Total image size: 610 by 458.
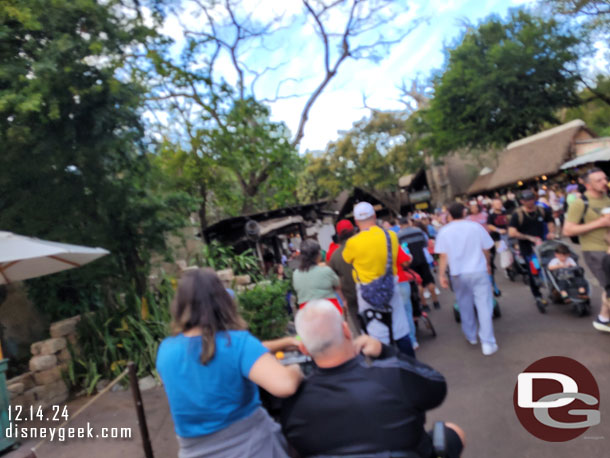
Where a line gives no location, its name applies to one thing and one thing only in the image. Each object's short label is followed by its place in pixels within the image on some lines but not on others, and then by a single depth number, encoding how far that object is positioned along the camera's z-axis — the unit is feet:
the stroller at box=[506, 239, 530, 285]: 25.91
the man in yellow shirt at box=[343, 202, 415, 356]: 15.12
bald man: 6.12
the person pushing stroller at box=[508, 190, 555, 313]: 21.13
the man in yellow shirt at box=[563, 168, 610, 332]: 15.33
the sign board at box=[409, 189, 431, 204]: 140.36
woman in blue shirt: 6.59
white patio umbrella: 17.21
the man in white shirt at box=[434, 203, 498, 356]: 16.88
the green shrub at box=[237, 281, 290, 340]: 24.67
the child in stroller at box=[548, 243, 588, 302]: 18.66
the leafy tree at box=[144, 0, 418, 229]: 48.78
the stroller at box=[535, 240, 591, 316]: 18.65
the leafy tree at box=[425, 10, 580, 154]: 79.87
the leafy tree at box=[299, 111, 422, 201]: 123.75
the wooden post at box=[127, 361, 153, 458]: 12.58
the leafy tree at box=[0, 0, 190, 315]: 23.03
